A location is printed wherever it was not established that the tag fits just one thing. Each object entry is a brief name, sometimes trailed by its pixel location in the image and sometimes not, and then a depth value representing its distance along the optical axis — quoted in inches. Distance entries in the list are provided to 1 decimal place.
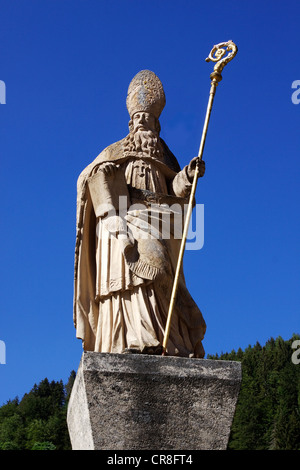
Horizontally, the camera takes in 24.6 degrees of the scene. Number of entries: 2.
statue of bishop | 293.9
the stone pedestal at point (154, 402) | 228.7
